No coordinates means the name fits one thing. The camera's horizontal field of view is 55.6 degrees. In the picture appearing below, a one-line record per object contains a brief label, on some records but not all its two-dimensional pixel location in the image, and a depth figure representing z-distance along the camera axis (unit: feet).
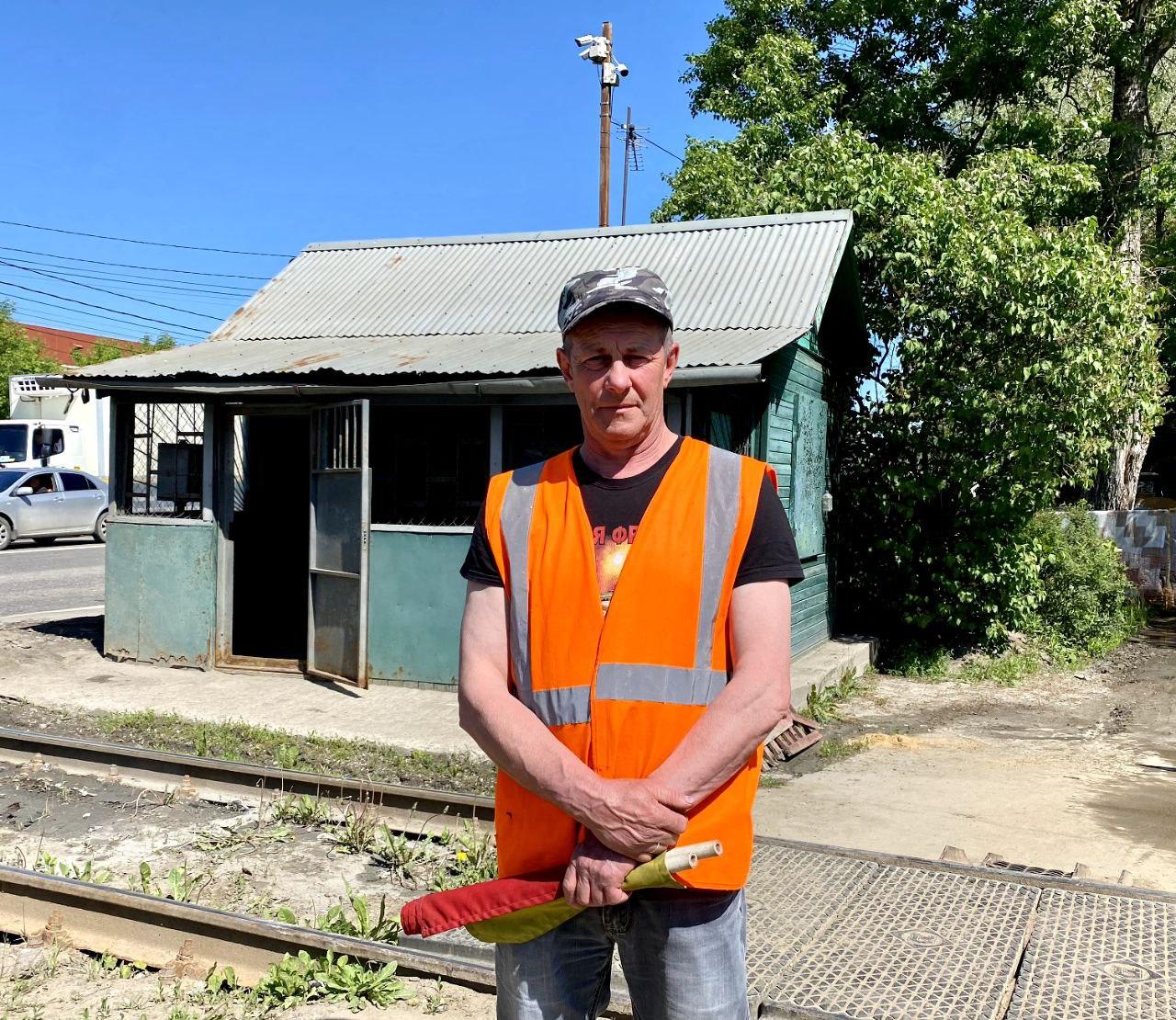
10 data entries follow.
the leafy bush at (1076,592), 40.22
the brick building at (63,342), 167.53
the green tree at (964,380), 35.83
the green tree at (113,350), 131.44
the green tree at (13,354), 109.70
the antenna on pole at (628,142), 120.67
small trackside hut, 29.89
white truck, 74.13
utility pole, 76.64
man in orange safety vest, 6.71
